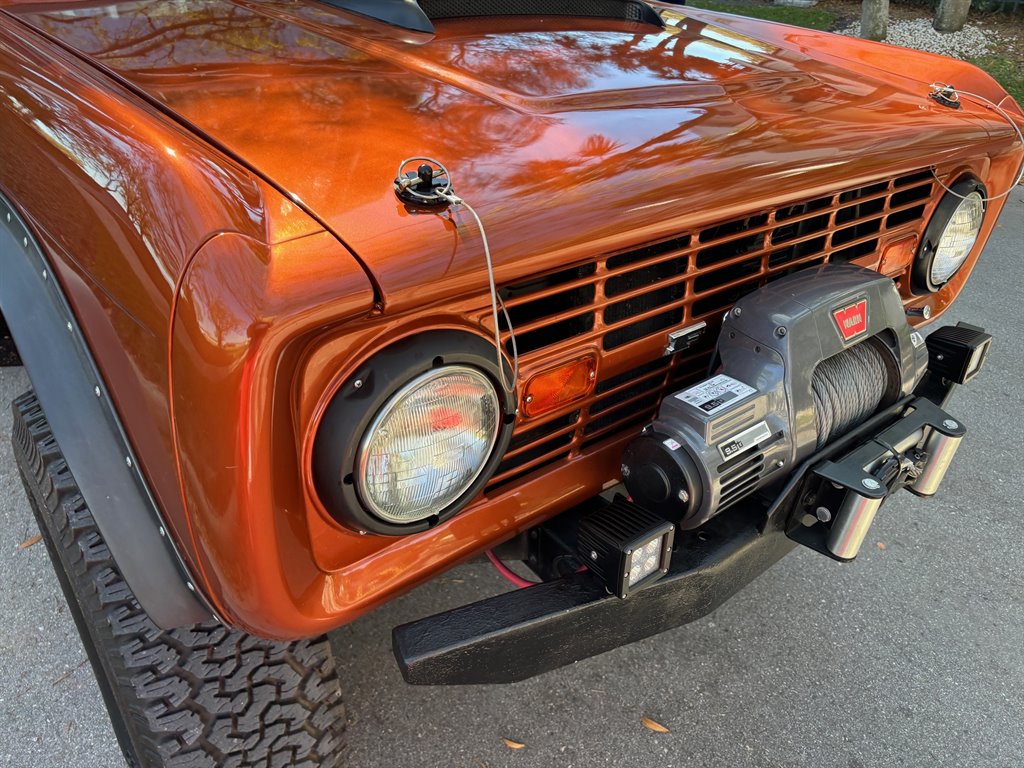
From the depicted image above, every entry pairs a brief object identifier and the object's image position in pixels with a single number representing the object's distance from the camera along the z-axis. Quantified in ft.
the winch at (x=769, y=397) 4.45
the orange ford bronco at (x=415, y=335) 3.35
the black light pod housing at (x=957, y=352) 6.20
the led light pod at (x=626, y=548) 4.25
